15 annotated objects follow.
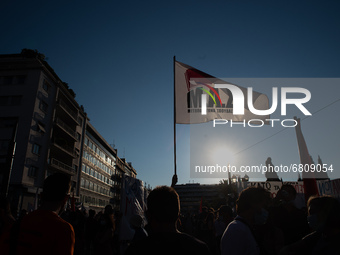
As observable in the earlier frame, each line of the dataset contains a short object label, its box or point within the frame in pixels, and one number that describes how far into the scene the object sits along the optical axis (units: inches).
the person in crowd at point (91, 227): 364.5
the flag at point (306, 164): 187.2
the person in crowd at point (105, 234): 256.5
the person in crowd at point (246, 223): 97.0
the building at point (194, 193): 6219.5
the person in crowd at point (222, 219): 251.4
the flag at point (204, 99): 286.5
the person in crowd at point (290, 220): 134.8
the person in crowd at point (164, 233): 64.6
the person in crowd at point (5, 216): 132.3
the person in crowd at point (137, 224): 187.2
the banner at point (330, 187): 423.0
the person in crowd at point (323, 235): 86.5
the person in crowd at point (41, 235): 79.6
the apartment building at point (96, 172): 1812.3
